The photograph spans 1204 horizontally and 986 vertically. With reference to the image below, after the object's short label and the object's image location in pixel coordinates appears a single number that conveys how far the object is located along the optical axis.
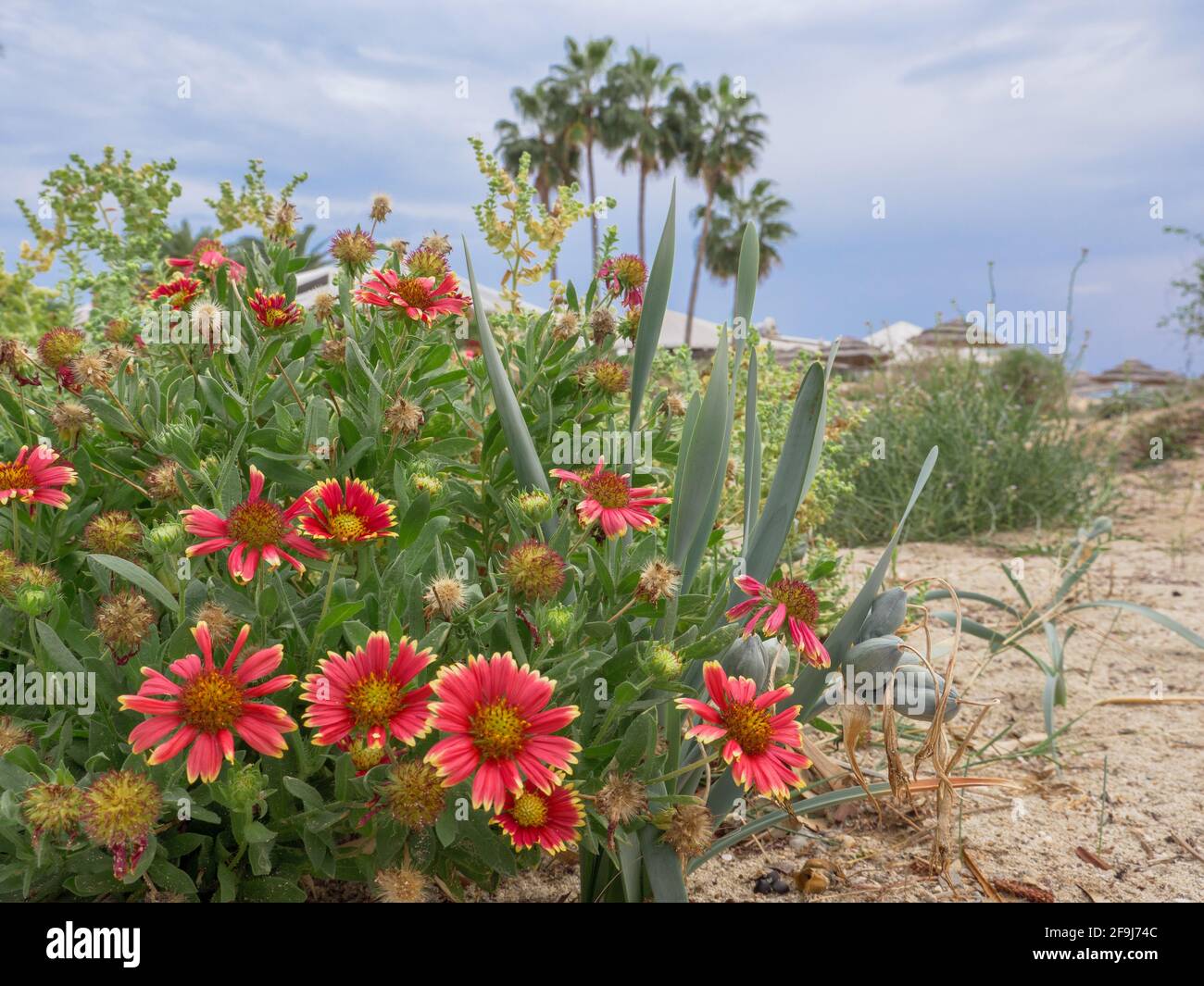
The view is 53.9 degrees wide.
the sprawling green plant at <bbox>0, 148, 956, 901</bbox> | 0.38
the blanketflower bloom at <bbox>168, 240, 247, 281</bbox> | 0.58
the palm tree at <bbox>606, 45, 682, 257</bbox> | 23.90
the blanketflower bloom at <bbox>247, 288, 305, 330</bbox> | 0.51
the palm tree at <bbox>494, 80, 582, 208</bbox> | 24.21
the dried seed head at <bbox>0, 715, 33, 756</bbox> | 0.43
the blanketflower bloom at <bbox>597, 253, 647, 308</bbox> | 0.56
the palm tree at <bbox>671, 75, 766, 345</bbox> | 25.07
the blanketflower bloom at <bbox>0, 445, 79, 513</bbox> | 0.45
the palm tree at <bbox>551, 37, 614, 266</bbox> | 23.93
